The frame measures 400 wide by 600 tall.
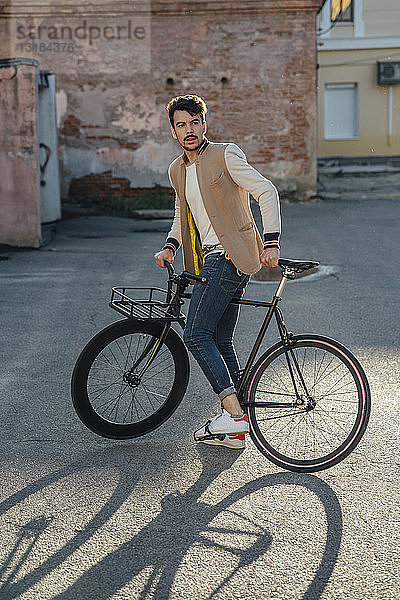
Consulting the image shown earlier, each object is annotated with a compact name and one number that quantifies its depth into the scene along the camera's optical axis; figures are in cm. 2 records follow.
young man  411
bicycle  414
